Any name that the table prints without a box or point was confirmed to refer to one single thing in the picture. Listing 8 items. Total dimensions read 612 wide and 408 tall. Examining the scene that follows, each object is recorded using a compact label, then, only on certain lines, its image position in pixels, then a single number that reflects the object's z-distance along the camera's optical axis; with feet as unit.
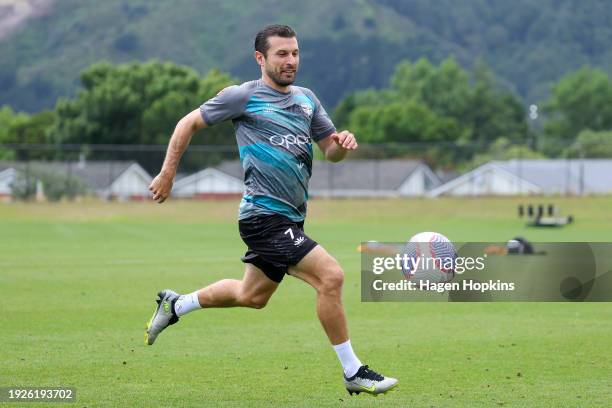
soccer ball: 41.37
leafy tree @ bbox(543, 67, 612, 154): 543.80
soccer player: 28.84
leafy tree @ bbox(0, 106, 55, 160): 395.96
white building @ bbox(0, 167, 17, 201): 176.65
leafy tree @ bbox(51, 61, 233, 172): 323.98
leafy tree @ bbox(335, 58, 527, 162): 525.34
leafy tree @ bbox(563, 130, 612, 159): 212.02
